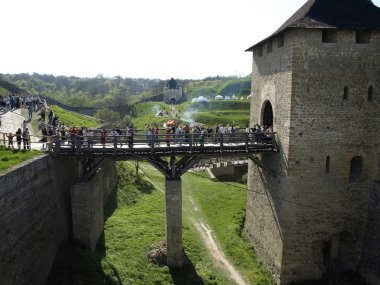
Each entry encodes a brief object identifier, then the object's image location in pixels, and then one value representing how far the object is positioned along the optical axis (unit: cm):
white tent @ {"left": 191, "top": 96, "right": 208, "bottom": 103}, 7319
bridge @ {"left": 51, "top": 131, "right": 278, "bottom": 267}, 1417
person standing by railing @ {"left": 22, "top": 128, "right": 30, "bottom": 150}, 1418
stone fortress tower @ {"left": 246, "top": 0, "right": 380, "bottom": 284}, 1388
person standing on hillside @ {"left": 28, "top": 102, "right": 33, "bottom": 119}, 2409
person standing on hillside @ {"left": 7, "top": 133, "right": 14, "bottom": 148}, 1462
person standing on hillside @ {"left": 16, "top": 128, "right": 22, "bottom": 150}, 1424
